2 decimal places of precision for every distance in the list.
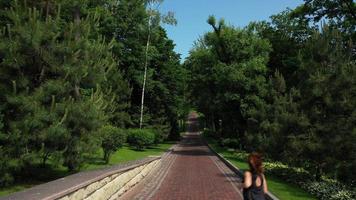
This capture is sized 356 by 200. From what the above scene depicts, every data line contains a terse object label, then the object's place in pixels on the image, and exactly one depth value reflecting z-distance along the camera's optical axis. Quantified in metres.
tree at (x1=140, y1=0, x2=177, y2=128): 54.22
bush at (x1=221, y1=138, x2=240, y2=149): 56.79
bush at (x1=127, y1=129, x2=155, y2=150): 44.97
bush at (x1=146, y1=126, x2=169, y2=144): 55.50
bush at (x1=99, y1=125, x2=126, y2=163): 26.88
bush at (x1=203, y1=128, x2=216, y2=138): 90.97
